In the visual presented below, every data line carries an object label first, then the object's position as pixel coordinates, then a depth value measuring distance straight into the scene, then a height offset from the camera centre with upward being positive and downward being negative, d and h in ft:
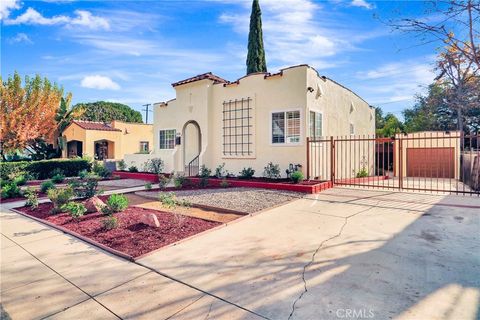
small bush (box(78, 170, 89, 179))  48.21 -3.52
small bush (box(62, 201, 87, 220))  20.76 -4.23
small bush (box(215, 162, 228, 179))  41.98 -2.70
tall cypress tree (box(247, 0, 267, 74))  52.31 +21.26
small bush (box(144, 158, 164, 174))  49.73 -1.94
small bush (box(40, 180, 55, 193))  33.58 -3.81
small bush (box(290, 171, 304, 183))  32.99 -2.77
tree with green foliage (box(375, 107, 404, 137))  80.18 +10.51
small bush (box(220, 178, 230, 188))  36.04 -3.98
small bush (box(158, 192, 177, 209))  19.08 -3.35
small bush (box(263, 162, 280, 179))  36.90 -2.35
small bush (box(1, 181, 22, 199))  32.40 -4.29
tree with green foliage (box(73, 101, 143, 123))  160.97 +27.06
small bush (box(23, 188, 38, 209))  26.53 -4.37
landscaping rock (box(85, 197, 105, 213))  23.40 -4.36
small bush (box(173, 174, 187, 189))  36.96 -3.77
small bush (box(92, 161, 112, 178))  52.21 -3.27
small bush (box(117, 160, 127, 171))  57.16 -2.11
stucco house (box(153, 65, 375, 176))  36.70 +5.66
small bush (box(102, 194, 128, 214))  21.59 -3.99
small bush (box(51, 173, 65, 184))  46.41 -4.04
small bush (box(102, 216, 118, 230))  18.33 -4.62
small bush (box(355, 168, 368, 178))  48.88 -3.83
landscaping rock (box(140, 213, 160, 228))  18.78 -4.61
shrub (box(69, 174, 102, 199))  26.14 -3.23
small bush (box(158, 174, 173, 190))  35.91 -3.76
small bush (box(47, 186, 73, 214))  23.94 -3.78
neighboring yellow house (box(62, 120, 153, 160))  90.05 +5.89
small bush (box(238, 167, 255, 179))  38.73 -2.75
